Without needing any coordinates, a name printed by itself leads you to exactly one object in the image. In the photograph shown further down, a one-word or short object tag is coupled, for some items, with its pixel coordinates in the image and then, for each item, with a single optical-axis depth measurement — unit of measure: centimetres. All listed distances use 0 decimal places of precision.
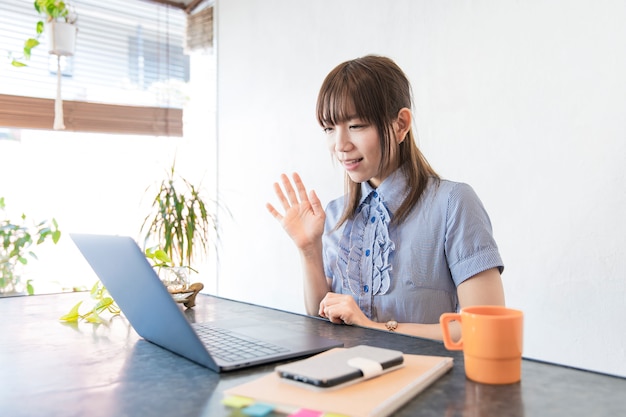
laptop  87
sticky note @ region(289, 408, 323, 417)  65
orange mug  78
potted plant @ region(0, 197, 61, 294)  342
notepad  66
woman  146
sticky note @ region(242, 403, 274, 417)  67
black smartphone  72
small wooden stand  146
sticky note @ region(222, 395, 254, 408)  71
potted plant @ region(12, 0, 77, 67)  340
